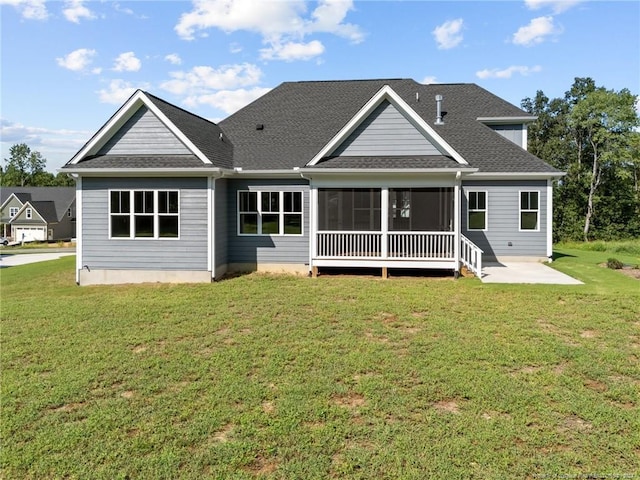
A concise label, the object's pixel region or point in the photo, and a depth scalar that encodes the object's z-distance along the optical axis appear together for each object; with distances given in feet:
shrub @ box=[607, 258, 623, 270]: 47.19
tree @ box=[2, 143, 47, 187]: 311.68
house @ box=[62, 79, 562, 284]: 41.86
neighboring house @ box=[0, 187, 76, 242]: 195.21
